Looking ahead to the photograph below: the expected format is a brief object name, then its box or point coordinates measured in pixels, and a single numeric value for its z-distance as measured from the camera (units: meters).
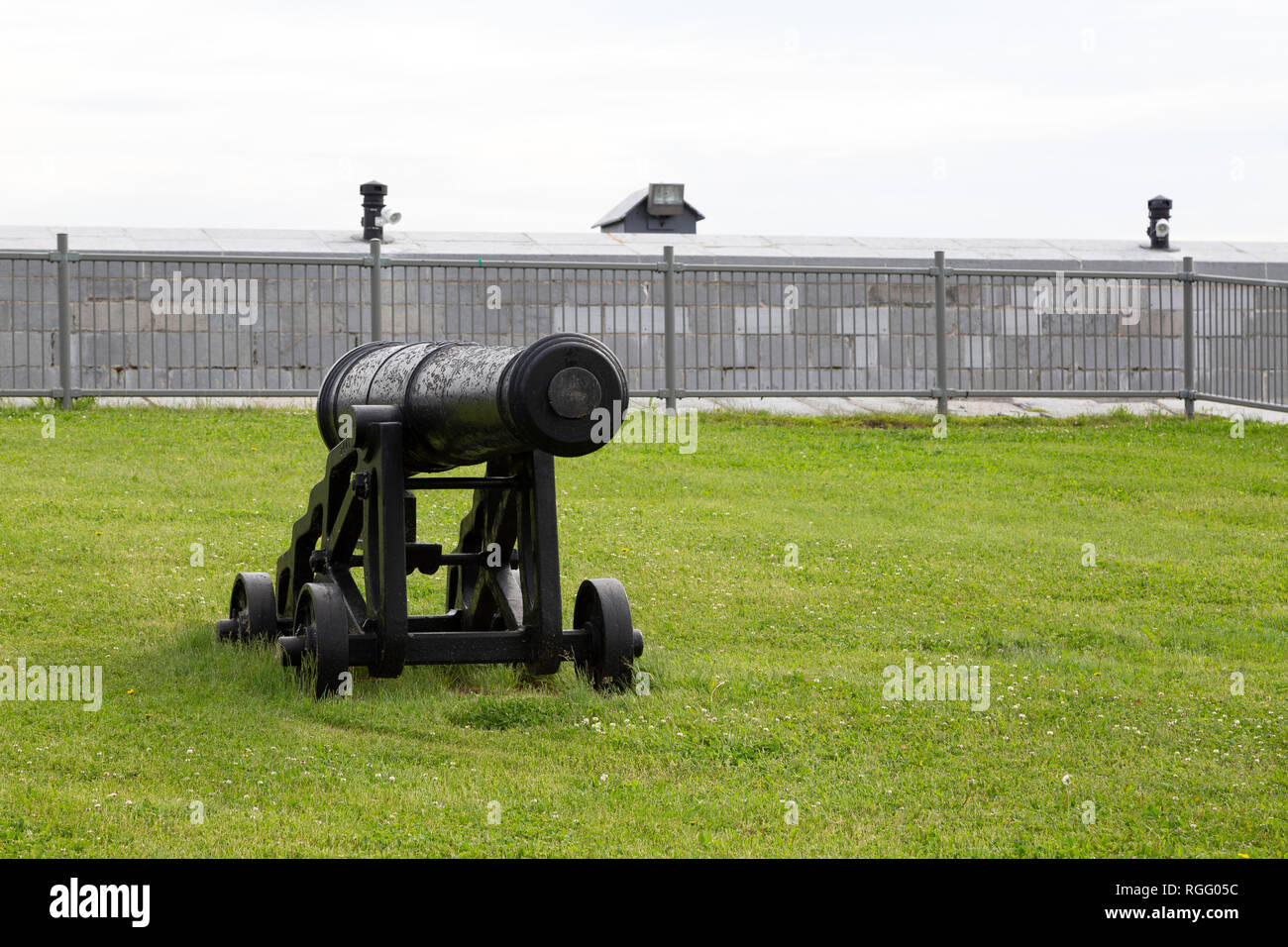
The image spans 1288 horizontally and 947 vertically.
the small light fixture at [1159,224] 23.52
